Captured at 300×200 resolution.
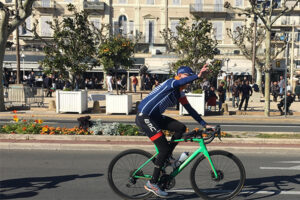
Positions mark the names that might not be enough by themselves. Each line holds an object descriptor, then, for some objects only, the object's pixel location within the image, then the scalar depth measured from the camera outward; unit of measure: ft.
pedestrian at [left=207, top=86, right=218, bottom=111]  58.75
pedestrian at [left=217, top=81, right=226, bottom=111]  61.57
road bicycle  16.22
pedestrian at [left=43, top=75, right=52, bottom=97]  83.66
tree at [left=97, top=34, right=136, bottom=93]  77.87
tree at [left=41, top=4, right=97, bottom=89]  58.70
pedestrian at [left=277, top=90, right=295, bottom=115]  58.90
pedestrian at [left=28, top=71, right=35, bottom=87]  99.40
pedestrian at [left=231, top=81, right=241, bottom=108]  66.77
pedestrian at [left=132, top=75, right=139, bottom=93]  94.84
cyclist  15.60
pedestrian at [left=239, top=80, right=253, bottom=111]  61.26
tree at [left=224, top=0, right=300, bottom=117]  53.63
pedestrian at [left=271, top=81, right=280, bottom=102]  84.38
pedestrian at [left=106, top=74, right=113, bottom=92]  88.74
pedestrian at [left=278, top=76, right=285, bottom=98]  83.71
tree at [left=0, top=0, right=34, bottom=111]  53.57
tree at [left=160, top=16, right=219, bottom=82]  64.85
